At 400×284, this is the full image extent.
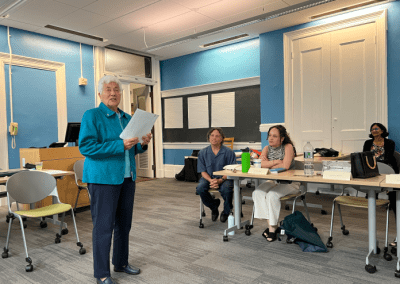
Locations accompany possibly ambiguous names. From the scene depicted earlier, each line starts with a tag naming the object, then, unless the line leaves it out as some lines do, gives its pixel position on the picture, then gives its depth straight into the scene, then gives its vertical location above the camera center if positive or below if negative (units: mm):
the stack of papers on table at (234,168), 3409 -389
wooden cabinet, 4410 -369
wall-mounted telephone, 5676 +168
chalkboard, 6836 +381
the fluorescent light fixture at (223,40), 6673 +2020
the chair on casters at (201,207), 3805 -927
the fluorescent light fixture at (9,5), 4446 +1901
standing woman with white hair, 2199 -226
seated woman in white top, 3273 -596
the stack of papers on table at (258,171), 3117 -386
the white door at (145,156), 8414 -577
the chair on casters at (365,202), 2808 -667
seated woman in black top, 4699 -242
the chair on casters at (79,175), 4559 -560
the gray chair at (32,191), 3022 -536
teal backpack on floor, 2955 -982
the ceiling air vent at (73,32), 5875 +2022
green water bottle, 3273 -308
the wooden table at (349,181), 2547 -432
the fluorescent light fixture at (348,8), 5037 +2013
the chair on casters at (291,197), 3354 -714
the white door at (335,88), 5266 +738
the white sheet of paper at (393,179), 2410 -381
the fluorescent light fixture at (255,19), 4336 +1749
